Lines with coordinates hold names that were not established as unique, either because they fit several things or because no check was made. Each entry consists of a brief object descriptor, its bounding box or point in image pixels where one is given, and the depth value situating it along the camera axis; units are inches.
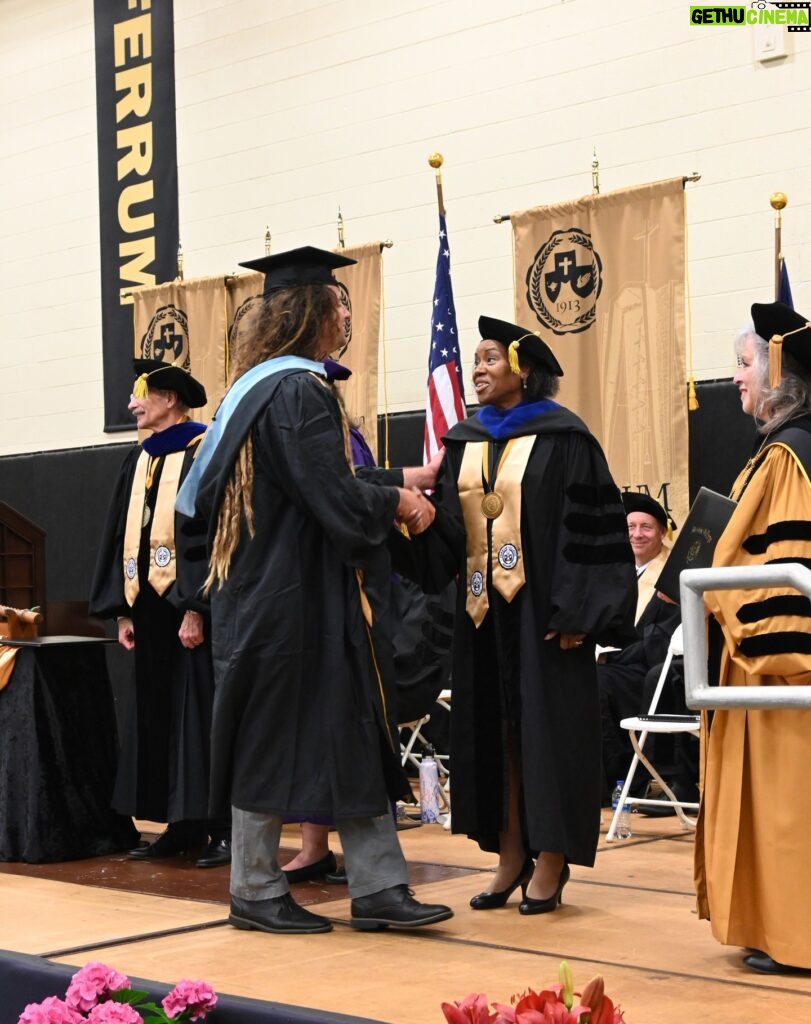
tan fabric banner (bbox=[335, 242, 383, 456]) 342.3
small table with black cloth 218.2
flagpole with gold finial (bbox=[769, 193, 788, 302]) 275.1
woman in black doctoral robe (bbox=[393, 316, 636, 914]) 165.2
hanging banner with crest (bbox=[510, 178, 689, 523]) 295.0
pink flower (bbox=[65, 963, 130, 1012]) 104.8
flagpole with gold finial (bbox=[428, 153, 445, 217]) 326.1
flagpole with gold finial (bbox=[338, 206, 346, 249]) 363.5
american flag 315.6
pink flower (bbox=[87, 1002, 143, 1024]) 99.7
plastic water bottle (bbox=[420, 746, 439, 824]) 248.4
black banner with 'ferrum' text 409.4
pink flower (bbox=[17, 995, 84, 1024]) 100.6
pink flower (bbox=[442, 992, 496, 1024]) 82.0
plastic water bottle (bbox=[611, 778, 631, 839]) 229.3
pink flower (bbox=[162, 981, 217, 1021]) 106.9
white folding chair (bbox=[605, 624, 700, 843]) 219.5
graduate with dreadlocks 155.1
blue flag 273.1
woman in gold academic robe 132.8
